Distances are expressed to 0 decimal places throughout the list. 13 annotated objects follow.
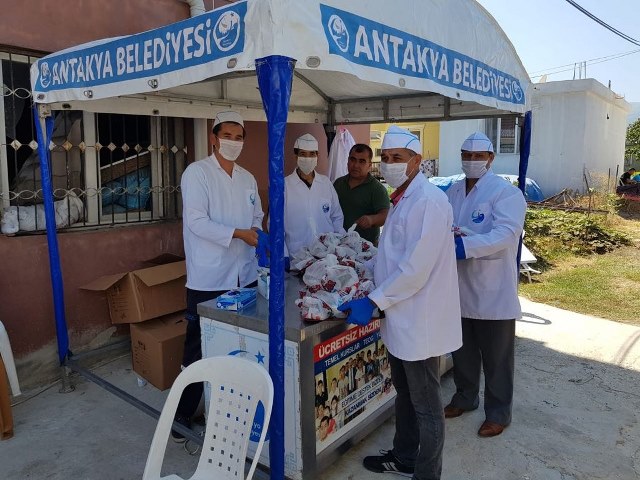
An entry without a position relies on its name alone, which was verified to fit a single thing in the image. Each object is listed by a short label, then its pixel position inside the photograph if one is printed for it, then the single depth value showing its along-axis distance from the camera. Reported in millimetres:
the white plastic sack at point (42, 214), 3697
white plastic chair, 2086
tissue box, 2732
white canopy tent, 2013
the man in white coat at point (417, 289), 2305
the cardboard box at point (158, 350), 3854
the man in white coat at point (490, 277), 3132
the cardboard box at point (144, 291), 3975
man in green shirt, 4434
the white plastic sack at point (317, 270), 2859
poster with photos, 2670
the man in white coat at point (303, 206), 3971
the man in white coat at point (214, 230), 3055
